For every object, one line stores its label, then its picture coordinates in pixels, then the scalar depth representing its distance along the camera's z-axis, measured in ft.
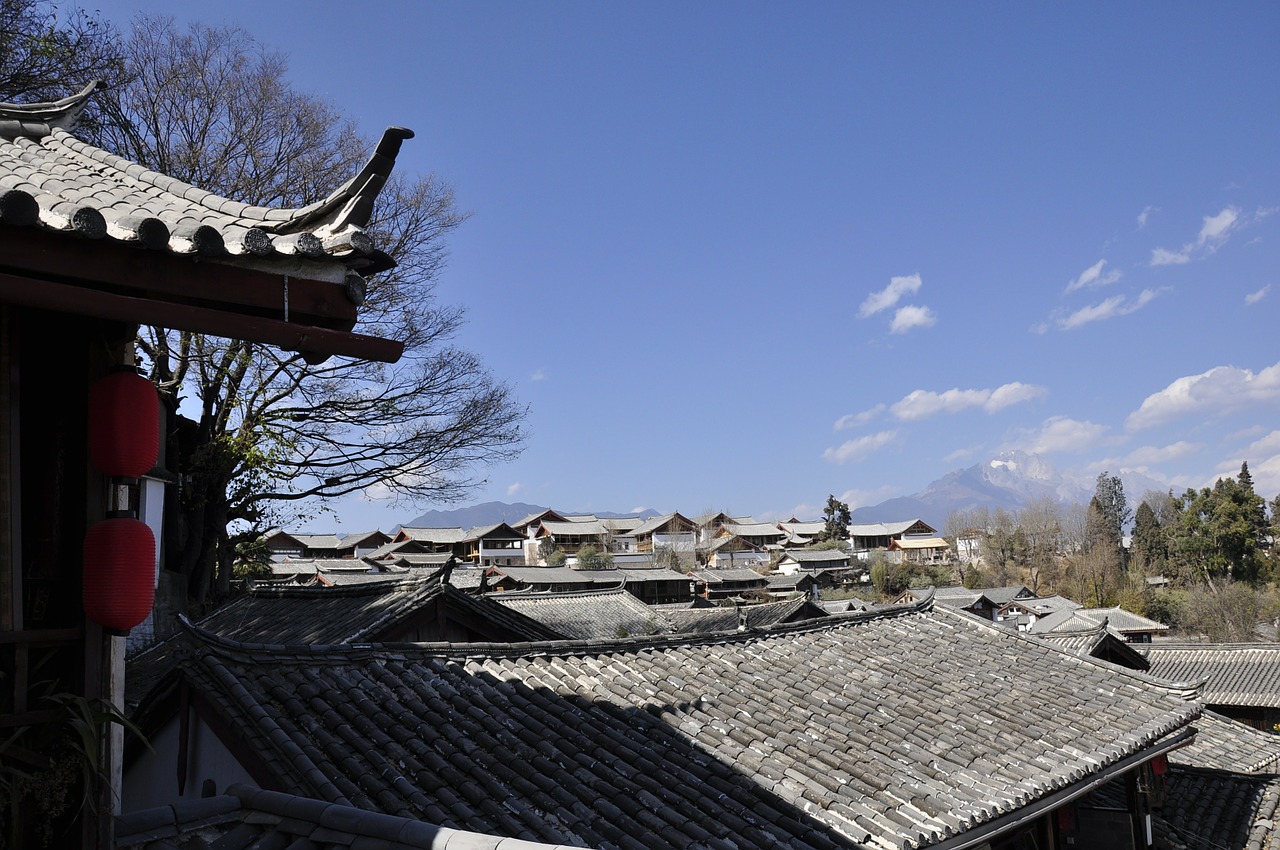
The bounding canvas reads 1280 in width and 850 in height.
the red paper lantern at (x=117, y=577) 10.95
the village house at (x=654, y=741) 19.67
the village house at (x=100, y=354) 10.08
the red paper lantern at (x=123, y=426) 11.29
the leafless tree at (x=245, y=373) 51.93
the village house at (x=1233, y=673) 96.94
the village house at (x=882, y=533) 310.86
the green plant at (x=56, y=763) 10.19
